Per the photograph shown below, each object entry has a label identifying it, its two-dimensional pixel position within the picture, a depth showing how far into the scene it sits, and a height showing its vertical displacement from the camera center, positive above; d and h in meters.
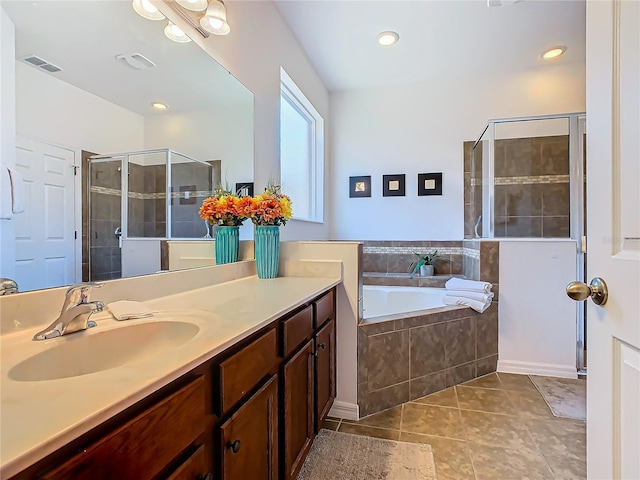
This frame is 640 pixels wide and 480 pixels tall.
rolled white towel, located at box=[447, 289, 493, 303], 2.48 -0.44
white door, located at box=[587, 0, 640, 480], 0.65 +0.01
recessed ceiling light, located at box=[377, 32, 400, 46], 2.69 +1.65
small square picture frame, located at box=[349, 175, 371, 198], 3.76 +0.58
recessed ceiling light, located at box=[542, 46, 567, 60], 2.96 +1.68
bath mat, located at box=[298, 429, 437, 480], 1.47 -1.06
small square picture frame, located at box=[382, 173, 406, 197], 3.65 +0.58
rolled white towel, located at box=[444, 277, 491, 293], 2.53 -0.38
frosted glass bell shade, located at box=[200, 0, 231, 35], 1.54 +1.04
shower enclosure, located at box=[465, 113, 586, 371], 2.85 +0.56
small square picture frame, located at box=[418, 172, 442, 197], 3.55 +0.58
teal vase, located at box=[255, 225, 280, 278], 1.86 -0.07
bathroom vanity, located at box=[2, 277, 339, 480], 0.46 -0.31
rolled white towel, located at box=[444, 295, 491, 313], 2.46 -0.50
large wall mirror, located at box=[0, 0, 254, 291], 0.86 +0.36
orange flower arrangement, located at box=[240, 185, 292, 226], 1.80 +0.16
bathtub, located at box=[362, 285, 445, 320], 3.02 -0.58
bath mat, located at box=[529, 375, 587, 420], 1.99 -1.06
